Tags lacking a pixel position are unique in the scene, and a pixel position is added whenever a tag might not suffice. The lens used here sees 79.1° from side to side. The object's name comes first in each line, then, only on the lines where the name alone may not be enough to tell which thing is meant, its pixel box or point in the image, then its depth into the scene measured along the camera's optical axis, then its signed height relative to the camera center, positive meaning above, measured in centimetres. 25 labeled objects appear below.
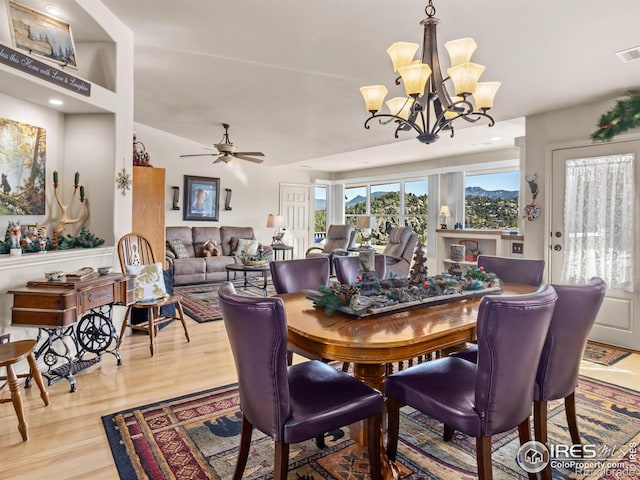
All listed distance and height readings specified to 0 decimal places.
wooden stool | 201 -65
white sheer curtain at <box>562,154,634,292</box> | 363 +20
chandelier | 216 +93
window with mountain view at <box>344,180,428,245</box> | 859 +83
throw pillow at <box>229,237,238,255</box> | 800 -15
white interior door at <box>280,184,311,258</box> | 952 +65
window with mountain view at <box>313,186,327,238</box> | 1048 +73
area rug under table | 182 -109
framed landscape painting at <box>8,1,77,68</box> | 257 +143
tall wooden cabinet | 421 +35
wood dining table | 147 -38
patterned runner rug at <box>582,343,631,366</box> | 336 -102
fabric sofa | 693 -24
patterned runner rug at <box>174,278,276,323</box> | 473 -90
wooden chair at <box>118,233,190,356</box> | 336 -25
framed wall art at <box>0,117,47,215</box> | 284 +53
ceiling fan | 584 +131
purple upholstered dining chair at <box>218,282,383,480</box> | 138 -64
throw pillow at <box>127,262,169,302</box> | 347 -41
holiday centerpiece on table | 186 -28
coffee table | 602 -50
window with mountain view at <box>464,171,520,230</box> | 697 +74
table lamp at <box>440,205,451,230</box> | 757 +54
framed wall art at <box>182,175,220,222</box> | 787 +82
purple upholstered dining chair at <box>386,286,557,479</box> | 138 -53
